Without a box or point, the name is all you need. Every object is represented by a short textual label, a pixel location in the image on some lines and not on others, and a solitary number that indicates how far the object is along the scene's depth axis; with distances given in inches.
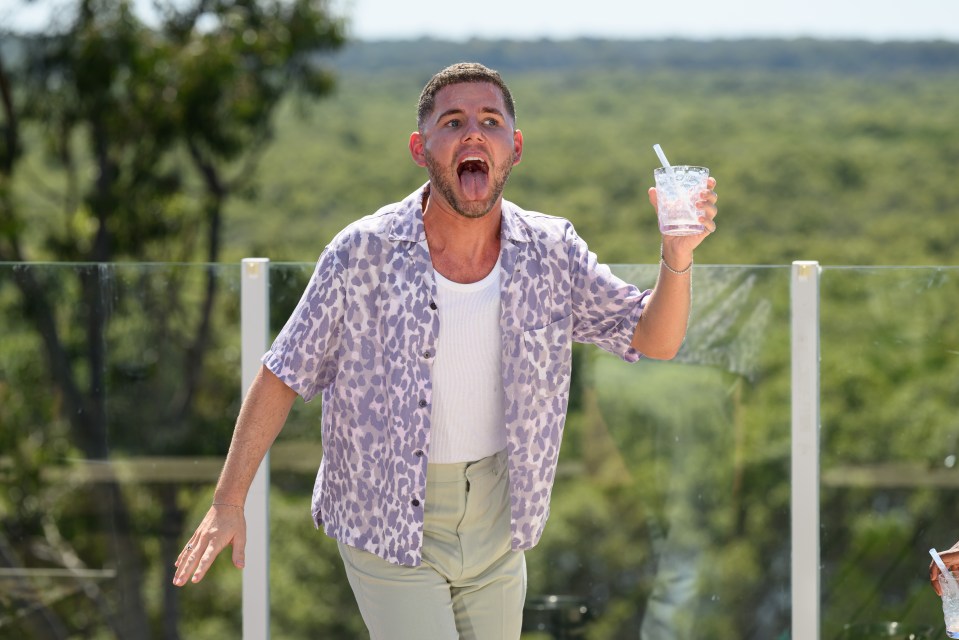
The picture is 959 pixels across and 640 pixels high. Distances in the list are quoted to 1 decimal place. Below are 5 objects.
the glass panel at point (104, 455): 307.6
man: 191.8
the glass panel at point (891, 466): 279.6
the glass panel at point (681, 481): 282.2
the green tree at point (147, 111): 746.2
